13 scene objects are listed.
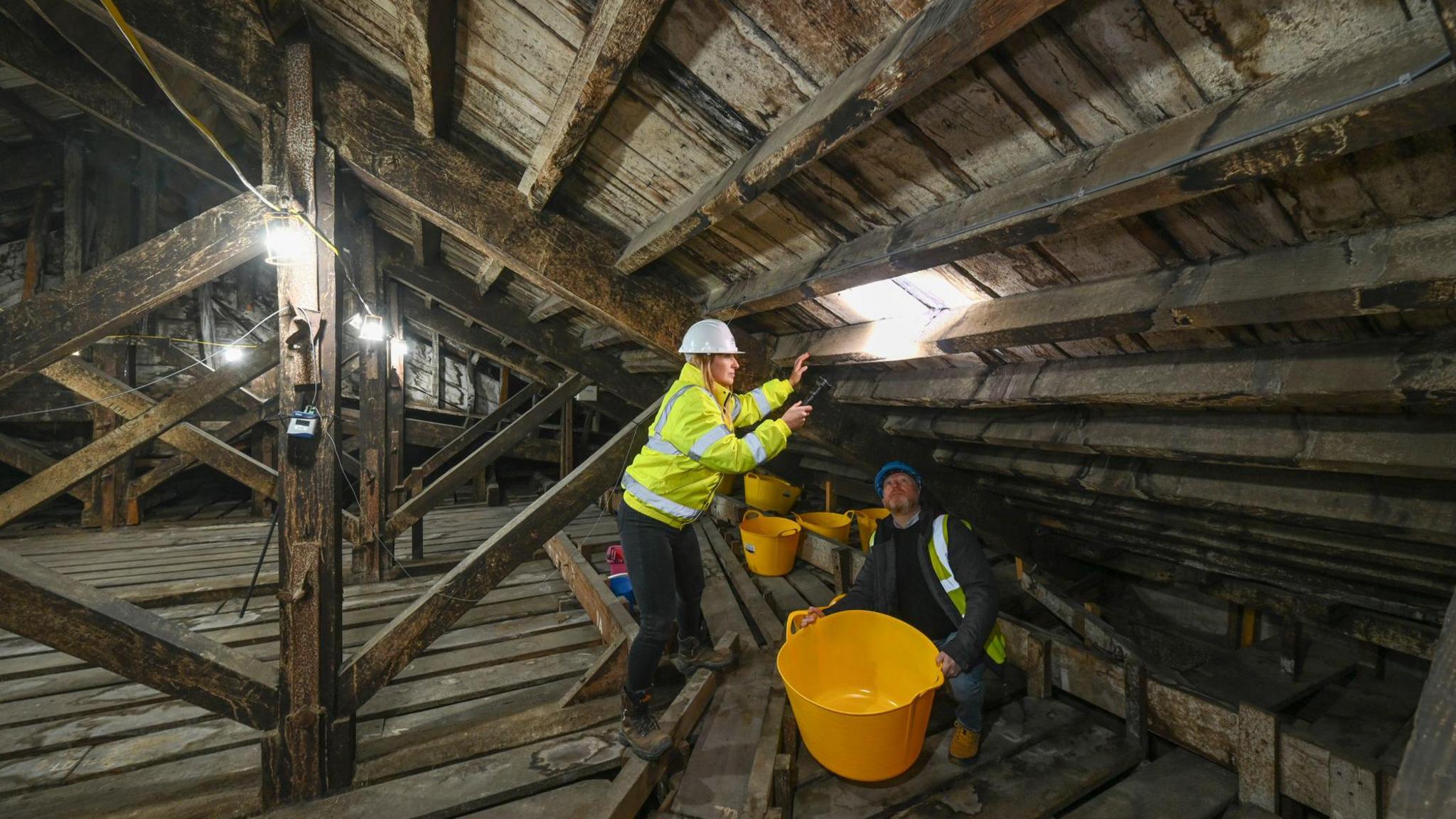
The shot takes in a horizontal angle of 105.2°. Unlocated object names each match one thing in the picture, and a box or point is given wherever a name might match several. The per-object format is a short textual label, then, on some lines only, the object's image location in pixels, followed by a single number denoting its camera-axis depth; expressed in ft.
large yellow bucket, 7.07
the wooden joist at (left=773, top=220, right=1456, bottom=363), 4.13
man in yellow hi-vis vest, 8.25
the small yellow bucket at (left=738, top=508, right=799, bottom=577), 14.51
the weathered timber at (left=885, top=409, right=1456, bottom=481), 5.79
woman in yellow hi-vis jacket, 7.88
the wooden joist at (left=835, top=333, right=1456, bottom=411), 4.99
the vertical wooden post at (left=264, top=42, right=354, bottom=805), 7.11
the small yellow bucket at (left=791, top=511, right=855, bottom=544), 16.24
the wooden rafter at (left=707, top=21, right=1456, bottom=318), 3.11
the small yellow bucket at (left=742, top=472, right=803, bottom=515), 18.71
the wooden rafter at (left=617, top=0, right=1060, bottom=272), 3.35
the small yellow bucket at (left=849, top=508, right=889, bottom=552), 15.07
